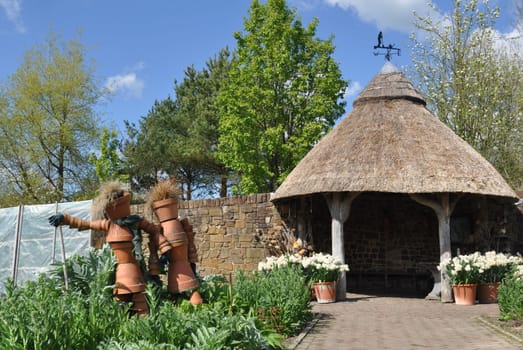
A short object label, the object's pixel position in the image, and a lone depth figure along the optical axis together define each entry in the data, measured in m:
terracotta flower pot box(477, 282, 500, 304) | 10.04
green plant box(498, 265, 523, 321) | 7.37
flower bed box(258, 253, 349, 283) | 9.97
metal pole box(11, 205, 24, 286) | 8.02
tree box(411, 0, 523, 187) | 18.50
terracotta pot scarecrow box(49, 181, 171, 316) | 5.66
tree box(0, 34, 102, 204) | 21.75
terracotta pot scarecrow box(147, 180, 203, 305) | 6.05
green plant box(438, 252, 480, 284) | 9.85
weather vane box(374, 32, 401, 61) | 13.46
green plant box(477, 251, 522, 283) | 9.78
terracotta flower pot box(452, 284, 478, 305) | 9.95
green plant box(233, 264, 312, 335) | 6.55
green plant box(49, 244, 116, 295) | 5.82
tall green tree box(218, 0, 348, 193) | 18.67
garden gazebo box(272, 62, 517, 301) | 10.52
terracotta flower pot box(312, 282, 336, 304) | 10.27
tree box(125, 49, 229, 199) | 23.36
